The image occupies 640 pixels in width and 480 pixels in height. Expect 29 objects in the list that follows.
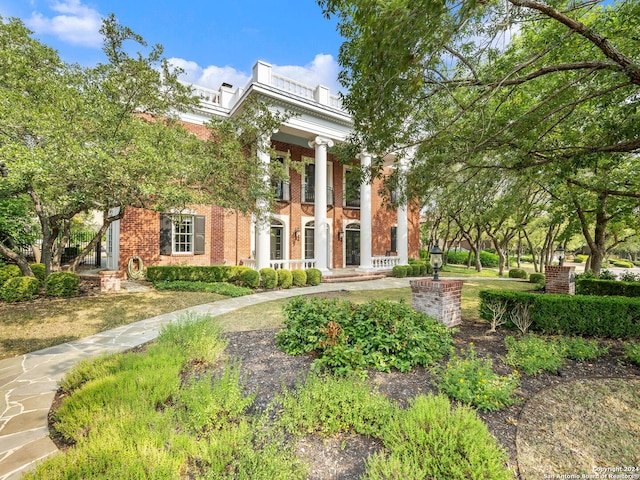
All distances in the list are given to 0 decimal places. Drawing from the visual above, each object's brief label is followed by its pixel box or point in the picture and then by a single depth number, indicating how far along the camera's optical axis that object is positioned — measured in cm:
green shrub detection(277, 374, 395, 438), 252
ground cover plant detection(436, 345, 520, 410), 292
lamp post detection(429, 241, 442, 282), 583
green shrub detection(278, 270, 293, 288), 1120
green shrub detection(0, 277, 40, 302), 734
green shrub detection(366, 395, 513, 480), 193
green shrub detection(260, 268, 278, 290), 1088
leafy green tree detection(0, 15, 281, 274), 484
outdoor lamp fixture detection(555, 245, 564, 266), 1035
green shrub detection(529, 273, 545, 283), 1412
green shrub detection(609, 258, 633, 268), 3400
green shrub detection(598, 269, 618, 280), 1058
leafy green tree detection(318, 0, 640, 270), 299
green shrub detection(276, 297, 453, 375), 361
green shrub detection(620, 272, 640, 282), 1067
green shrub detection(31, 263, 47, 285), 877
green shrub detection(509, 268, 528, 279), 1628
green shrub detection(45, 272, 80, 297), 802
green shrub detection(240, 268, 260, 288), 1071
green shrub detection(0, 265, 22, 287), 802
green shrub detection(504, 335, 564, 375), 374
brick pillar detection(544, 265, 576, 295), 915
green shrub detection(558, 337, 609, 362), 421
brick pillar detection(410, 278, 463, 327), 539
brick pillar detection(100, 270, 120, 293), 908
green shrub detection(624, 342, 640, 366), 409
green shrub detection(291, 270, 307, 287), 1165
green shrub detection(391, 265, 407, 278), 1489
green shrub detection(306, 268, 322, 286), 1214
